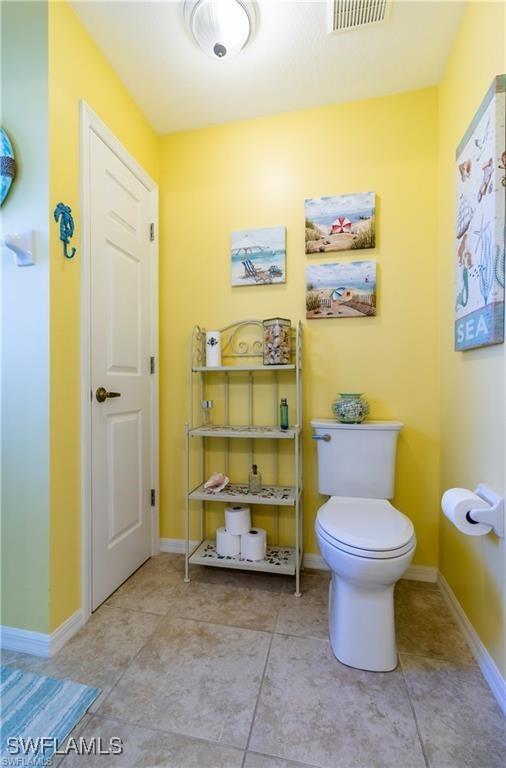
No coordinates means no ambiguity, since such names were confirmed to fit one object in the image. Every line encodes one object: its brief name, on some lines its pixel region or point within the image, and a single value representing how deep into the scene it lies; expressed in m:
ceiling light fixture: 1.25
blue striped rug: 0.88
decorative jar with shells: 1.61
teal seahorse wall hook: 1.23
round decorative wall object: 1.19
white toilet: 1.08
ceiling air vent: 1.25
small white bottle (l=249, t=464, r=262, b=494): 1.67
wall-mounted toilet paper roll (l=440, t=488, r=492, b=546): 1.05
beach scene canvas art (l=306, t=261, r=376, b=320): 1.66
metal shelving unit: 1.55
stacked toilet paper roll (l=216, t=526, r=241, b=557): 1.66
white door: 1.44
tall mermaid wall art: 1.03
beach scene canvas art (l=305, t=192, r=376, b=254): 1.66
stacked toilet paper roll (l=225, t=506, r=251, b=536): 1.65
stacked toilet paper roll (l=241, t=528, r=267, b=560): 1.62
